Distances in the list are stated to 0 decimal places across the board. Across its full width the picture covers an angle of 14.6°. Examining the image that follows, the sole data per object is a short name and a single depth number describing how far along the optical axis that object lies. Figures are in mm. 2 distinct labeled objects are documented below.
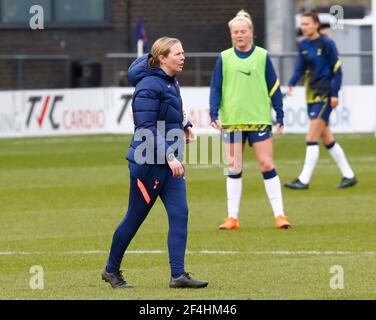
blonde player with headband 14383
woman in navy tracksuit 10258
